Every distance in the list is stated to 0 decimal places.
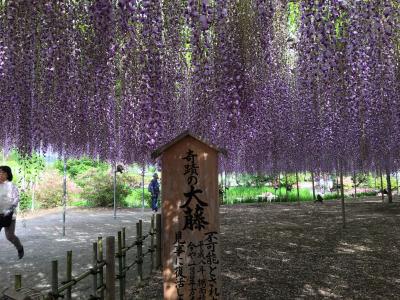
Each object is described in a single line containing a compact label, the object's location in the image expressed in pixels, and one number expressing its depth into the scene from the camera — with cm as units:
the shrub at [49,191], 1634
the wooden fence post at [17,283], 263
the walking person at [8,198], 594
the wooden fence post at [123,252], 458
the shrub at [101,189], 1669
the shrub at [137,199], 1795
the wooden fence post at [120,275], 428
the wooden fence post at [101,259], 385
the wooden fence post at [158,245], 575
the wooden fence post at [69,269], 338
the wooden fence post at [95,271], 376
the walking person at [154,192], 1330
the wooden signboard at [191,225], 315
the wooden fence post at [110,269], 392
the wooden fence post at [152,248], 554
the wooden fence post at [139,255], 501
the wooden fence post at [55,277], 305
